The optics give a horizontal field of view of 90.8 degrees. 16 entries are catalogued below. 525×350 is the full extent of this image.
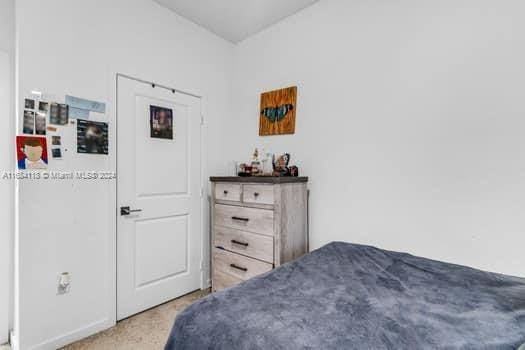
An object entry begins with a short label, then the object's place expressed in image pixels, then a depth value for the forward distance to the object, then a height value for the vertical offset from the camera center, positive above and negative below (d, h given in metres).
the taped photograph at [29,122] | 1.66 +0.32
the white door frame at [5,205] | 1.81 -0.24
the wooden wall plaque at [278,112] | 2.40 +0.59
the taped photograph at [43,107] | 1.71 +0.43
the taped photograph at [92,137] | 1.87 +0.26
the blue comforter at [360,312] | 0.80 -0.51
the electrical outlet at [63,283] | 1.79 -0.77
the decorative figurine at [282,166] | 2.28 +0.07
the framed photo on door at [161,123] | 2.29 +0.45
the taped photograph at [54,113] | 1.75 +0.40
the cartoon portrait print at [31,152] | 1.64 +0.13
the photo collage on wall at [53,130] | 1.66 +0.29
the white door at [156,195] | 2.13 -0.21
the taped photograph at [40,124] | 1.70 +0.32
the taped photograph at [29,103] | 1.66 +0.44
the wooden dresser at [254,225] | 1.94 -0.42
